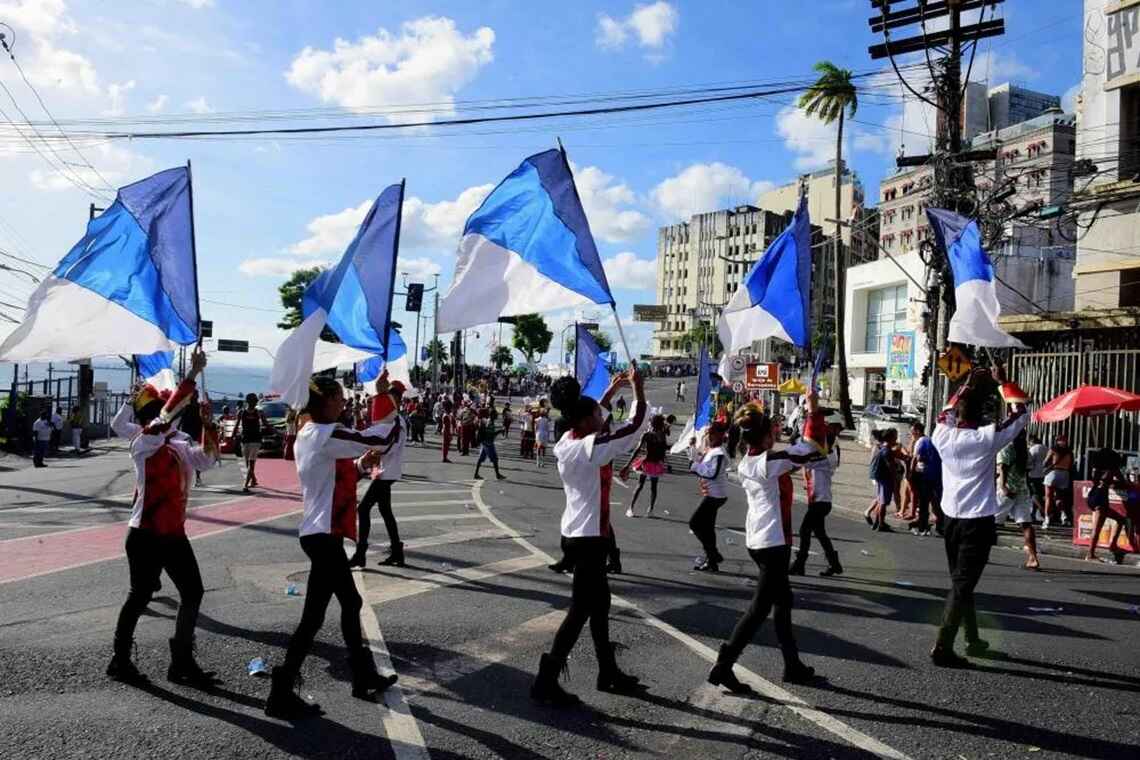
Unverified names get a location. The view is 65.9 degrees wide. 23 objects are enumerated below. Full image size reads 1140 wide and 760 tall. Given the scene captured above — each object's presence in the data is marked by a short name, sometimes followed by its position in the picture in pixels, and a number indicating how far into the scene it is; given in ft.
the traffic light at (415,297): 149.69
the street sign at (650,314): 339.14
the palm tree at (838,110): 135.23
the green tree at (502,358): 352.53
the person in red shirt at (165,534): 17.80
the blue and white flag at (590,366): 44.34
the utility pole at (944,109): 59.52
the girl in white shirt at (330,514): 17.01
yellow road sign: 39.42
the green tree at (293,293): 223.51
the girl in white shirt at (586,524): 17.26
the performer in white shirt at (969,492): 20.36
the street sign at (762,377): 97.14
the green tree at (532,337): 327.47
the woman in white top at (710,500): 31.63
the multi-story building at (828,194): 331.16
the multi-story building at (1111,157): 62.95
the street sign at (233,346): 162.50
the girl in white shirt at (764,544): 18.01
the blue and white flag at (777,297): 31.32
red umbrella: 42.86
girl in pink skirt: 48.19
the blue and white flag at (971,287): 27.48
